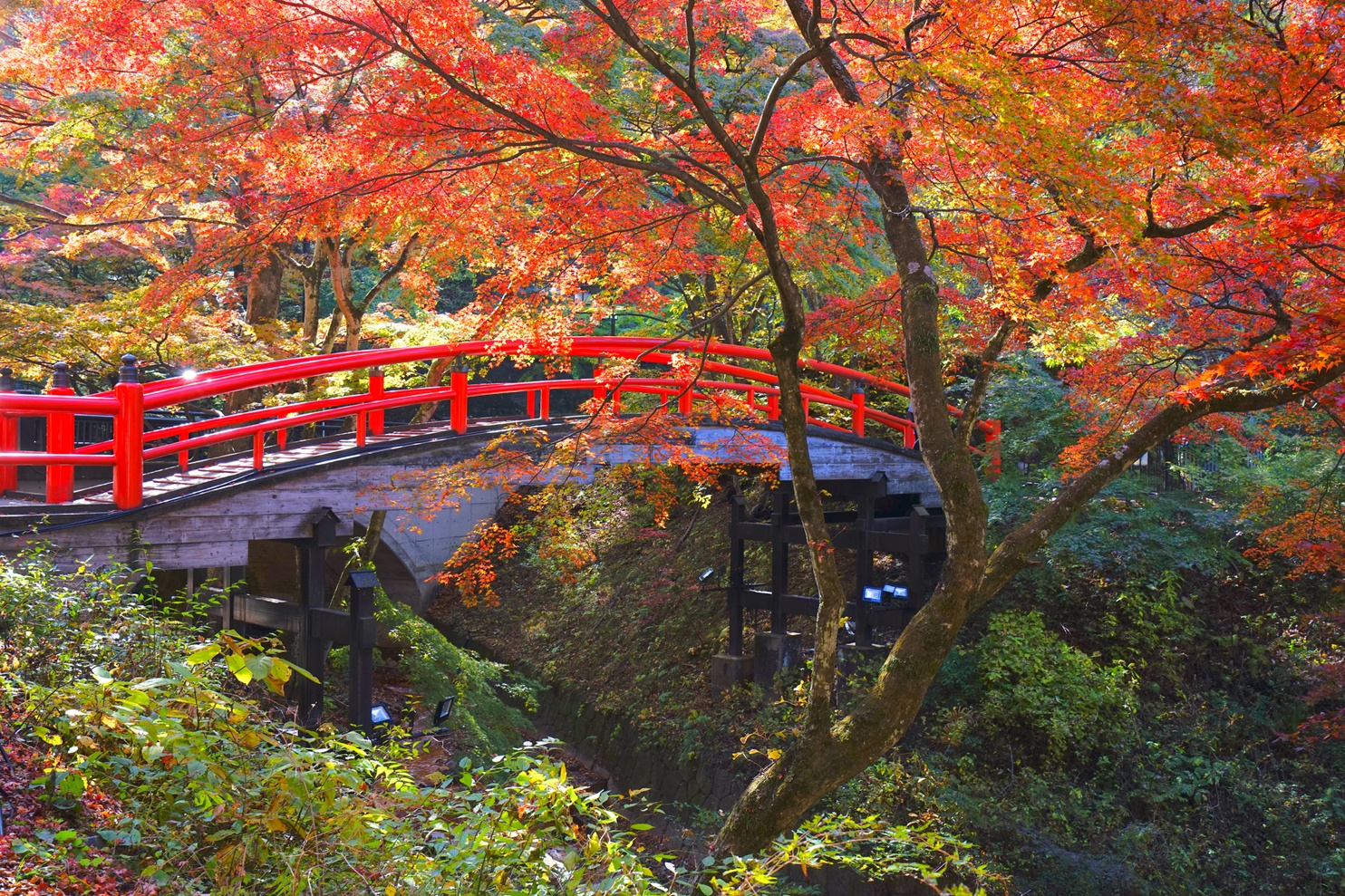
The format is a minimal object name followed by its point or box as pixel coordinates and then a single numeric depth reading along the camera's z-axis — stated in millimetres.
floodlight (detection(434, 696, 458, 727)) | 6846
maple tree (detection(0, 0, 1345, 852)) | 5492
